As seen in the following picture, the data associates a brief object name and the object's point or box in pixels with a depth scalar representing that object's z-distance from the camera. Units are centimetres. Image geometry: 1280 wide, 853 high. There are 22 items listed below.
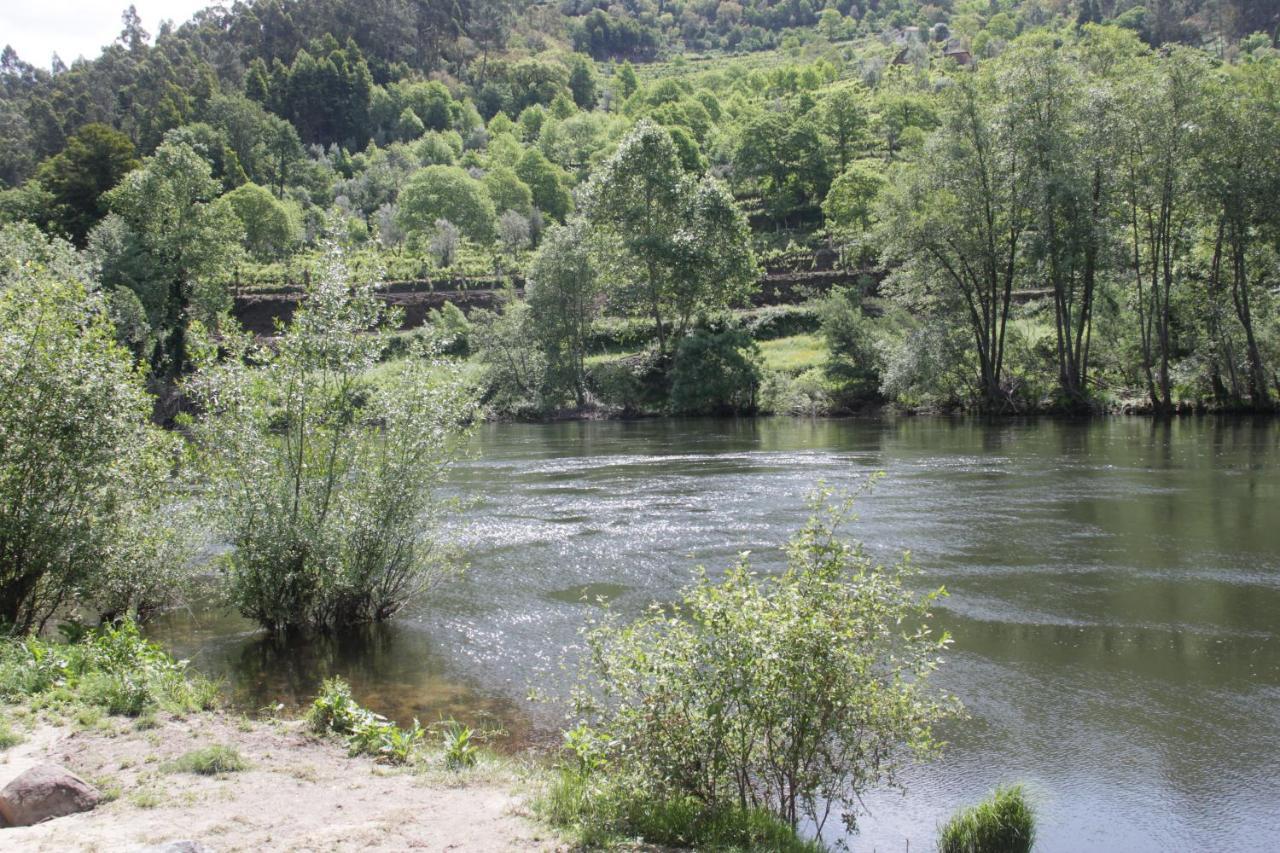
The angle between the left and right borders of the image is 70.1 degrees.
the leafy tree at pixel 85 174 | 7394
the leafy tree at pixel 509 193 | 11319
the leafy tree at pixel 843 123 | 10188
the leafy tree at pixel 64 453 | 1266
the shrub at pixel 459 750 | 937
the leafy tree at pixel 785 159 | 9869
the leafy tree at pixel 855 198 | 7588
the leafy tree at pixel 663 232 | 5816
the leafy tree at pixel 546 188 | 12256
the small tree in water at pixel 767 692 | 720
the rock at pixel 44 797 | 727
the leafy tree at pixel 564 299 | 5800
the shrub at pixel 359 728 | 964
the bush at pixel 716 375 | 5438
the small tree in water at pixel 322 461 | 1417
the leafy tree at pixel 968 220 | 4316
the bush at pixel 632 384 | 5838
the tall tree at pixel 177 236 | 5762
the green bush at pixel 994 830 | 791
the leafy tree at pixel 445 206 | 10312
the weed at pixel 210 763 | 866
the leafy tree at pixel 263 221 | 9681
